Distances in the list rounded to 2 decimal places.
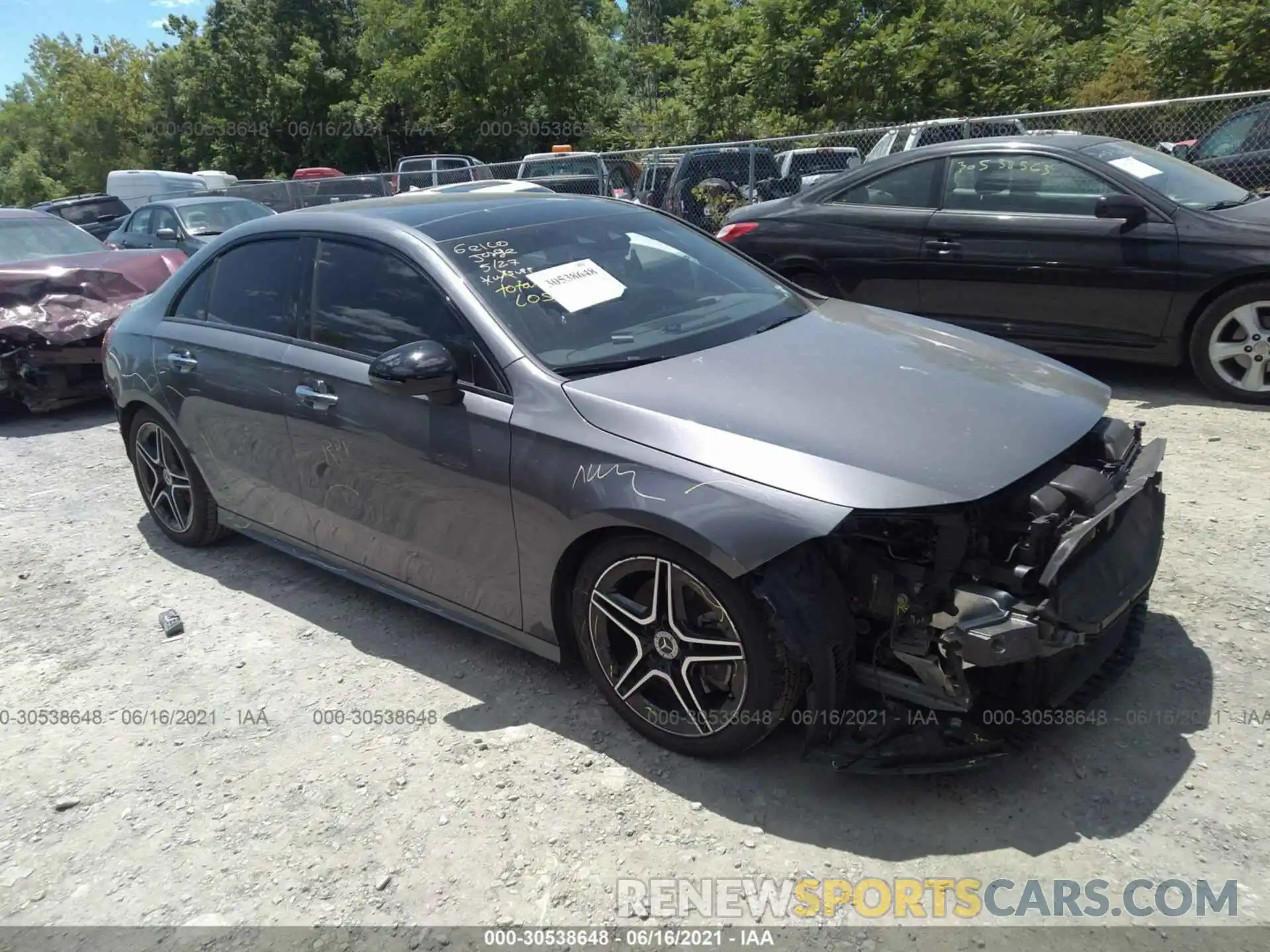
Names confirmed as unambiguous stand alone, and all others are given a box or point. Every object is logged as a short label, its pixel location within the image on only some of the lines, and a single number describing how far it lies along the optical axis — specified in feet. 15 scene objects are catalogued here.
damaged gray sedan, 8.86
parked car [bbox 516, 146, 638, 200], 47.14
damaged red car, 25.20
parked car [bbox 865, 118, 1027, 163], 37.52
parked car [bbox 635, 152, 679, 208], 48.85
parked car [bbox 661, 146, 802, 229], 41.29
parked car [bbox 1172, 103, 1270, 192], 33.35
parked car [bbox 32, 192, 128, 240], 65.05
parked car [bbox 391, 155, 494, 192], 57.26
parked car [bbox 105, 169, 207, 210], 85.20
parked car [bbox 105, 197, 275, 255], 41.67
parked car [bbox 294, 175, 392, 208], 62.49
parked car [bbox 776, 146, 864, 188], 44.04
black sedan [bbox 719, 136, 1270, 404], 19.53
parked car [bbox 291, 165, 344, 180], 95.09
